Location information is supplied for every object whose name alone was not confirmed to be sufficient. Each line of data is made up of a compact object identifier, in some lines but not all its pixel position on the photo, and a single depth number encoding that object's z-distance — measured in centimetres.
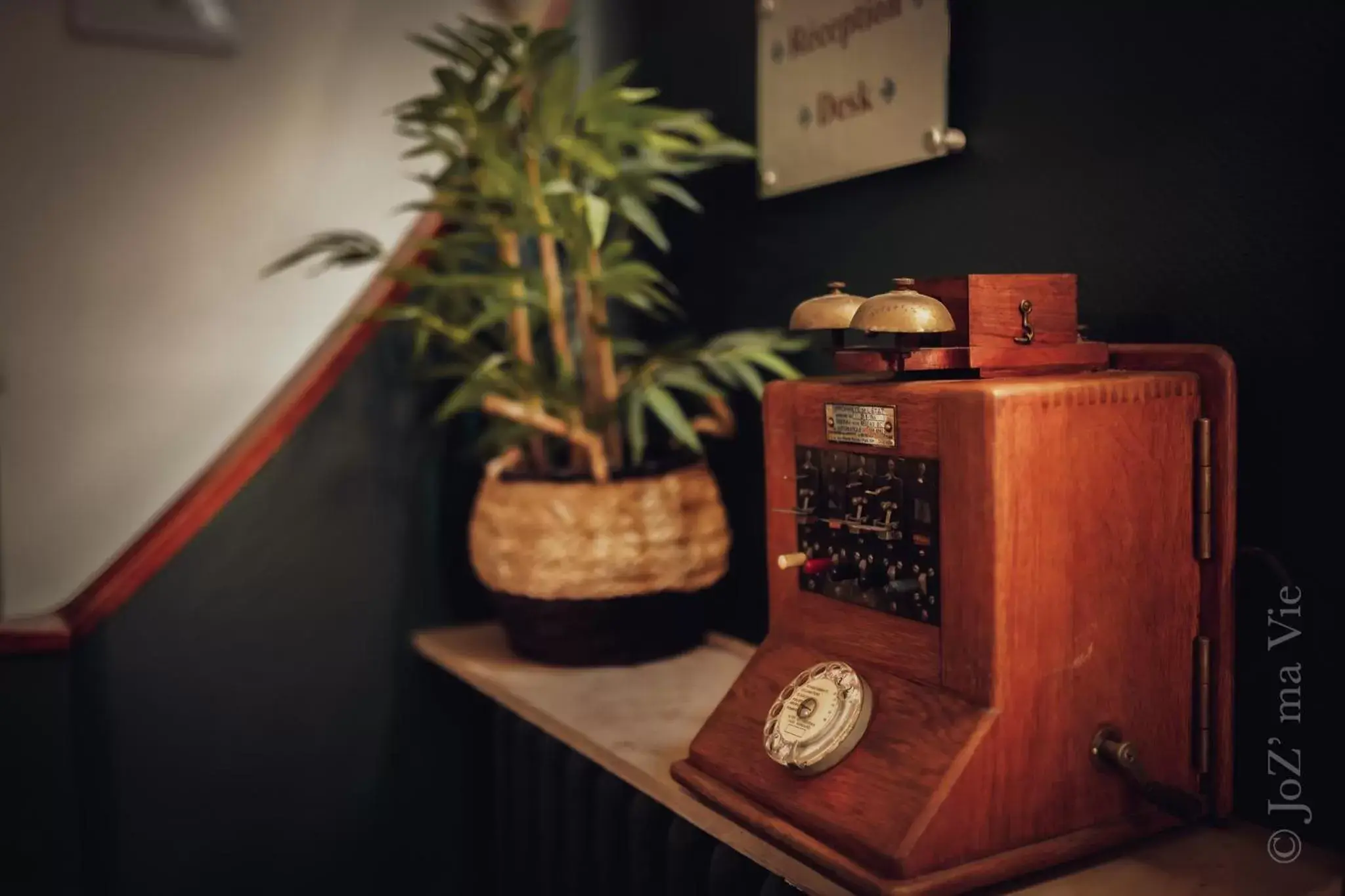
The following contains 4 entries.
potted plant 163
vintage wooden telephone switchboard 97
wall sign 143
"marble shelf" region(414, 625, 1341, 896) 99
